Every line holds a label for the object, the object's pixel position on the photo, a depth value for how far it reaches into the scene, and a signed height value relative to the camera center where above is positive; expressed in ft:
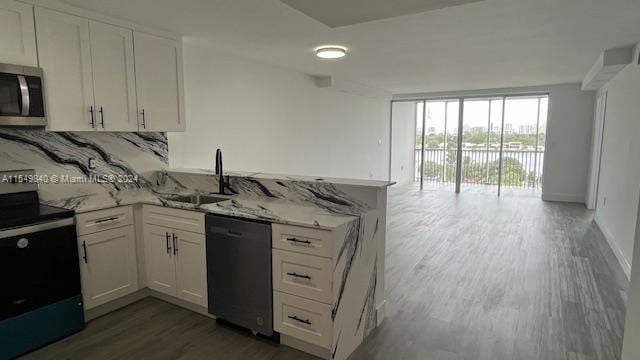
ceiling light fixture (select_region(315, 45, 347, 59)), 13.29 +3.58
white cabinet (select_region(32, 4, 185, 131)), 8.75 +2.02
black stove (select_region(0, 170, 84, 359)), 7.46 -2.72
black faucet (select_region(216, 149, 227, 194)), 10.66 -0.78
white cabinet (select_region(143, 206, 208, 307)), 9.19 -3.02
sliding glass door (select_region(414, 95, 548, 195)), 26.91 +0.46
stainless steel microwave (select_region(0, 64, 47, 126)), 7.80 +1.15
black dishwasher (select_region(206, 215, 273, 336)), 8.06 -2.90
